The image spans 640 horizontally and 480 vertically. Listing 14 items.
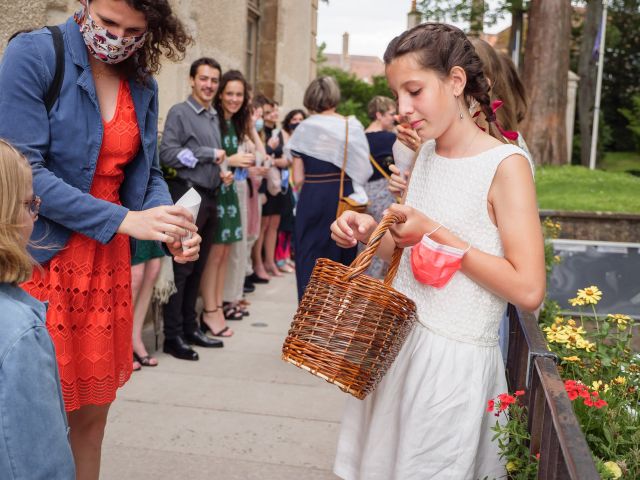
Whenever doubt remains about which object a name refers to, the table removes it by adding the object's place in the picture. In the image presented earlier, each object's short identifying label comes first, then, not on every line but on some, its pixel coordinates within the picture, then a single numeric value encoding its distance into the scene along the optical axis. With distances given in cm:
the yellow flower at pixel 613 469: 210
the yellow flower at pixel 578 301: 335
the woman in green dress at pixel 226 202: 652
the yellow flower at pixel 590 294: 326
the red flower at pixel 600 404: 235
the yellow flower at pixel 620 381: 279
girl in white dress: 212
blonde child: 157
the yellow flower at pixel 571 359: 301
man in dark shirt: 589
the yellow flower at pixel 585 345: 310
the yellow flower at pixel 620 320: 324
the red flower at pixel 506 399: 216
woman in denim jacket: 232
